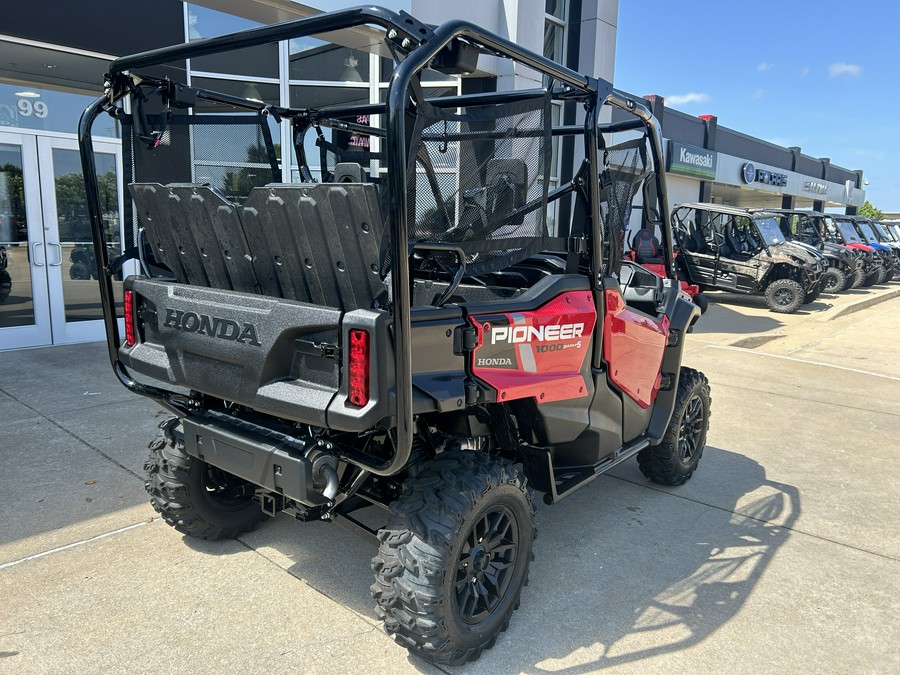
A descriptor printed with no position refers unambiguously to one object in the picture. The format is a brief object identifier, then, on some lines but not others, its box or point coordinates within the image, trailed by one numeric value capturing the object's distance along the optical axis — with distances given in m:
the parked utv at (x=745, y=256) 14.07
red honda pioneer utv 2.31
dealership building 7.35
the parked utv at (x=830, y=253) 17.25
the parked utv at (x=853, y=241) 18.42
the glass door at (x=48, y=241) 7.57
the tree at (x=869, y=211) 49.92
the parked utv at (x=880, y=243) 20.16
